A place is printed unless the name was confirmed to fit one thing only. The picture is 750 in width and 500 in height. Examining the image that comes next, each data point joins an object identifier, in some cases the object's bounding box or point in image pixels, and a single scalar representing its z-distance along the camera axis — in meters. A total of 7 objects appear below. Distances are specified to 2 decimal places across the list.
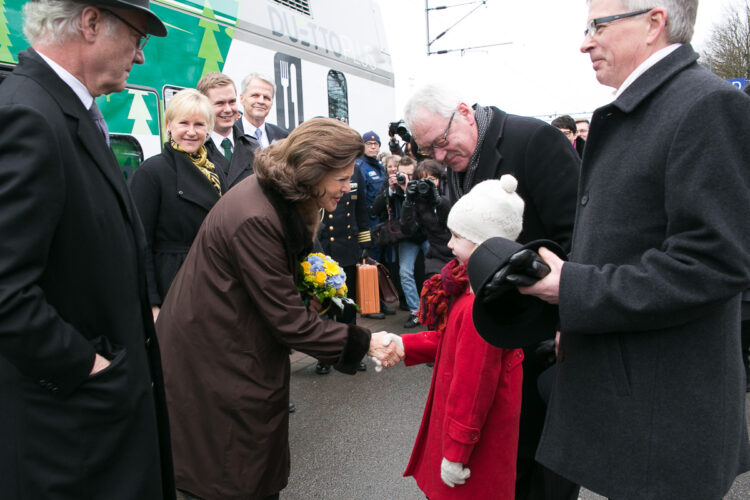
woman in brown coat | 2.04
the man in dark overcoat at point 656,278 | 1.14
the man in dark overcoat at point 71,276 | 1.27
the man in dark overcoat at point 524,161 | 2.23
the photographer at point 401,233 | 6.57
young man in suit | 3.79
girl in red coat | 1.88
